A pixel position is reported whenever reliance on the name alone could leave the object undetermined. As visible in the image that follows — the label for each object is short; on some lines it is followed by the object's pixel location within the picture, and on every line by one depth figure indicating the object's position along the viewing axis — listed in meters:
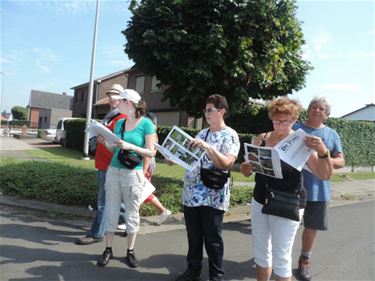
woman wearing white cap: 4.23
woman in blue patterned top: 3.73
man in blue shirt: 4.12
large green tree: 7.06
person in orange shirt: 5.00
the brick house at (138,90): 24.78
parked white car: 30.66
